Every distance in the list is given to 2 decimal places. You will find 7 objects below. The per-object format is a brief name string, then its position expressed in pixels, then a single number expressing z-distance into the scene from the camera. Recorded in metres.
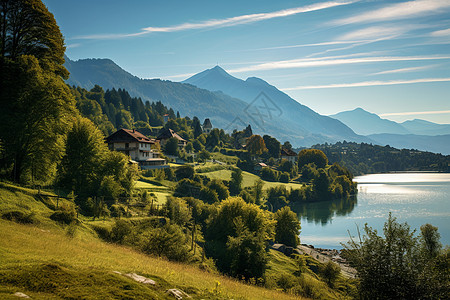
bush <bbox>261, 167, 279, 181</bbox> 128.62
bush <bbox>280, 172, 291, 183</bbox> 133.38
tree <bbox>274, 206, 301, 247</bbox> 62.88
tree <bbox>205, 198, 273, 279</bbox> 38.34
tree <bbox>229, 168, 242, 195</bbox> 96.81
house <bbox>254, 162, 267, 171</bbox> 136.45
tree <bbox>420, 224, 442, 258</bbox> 43.70
